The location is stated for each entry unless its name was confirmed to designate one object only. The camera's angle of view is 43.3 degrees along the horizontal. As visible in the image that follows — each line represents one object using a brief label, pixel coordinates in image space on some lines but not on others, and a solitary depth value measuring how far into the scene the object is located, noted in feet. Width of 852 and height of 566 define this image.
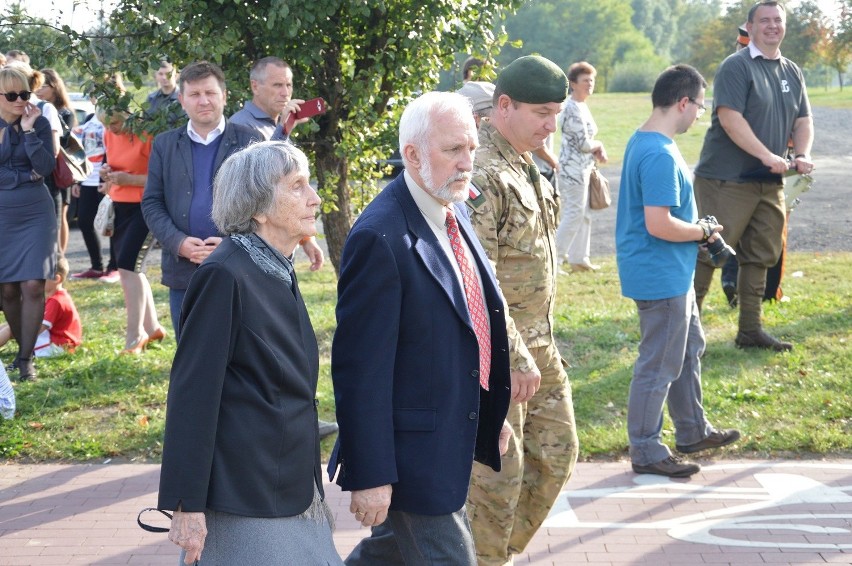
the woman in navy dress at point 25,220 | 23.29
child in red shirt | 26.25
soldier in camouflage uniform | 12.93
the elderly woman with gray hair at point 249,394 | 9.29
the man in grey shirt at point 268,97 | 19.57
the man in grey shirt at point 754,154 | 24.56
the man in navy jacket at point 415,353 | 10.28
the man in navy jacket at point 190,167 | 17.90
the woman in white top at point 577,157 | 34.65
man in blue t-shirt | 17.51
